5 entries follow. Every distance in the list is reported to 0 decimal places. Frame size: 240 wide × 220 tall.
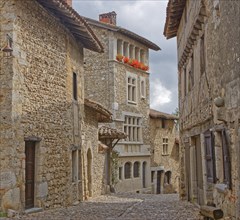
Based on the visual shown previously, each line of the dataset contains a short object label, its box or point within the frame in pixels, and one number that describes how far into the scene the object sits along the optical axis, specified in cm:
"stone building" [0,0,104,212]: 941
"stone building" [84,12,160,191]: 2405
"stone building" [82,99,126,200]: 1507
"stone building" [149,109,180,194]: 2839
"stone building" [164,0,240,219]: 702
